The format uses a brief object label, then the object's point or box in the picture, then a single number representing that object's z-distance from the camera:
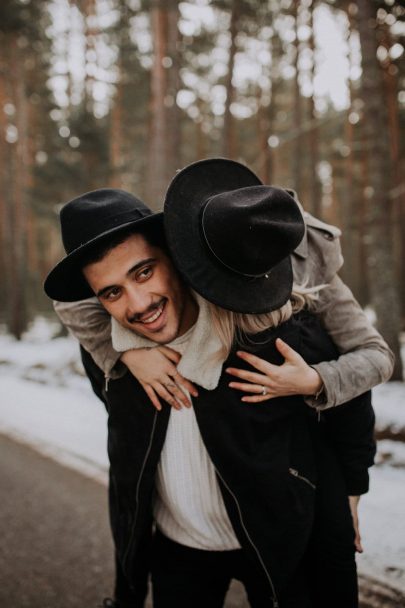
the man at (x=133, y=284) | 1.62
